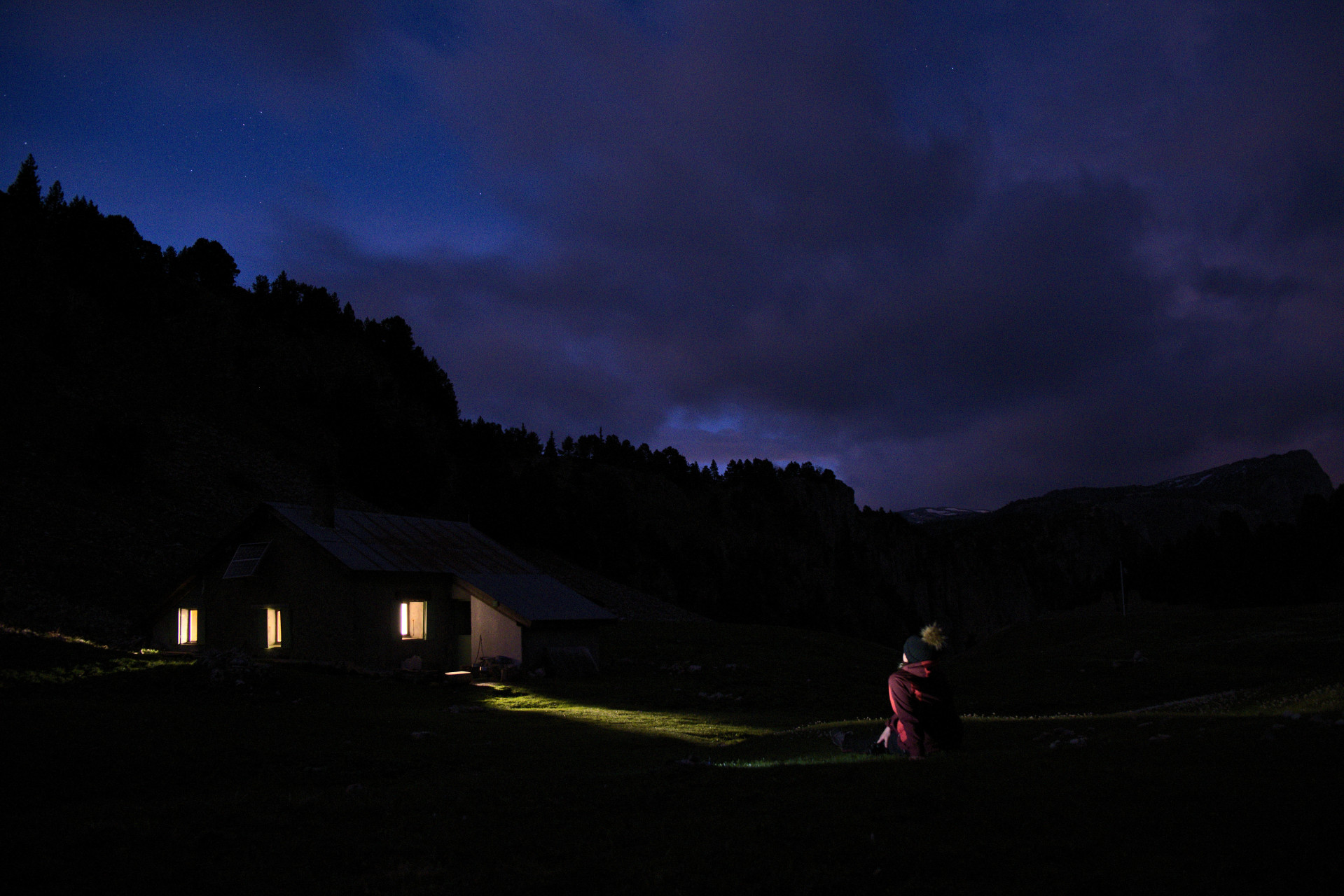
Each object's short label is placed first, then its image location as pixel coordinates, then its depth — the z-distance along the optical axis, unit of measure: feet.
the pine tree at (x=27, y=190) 305.73
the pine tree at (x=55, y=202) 314.96
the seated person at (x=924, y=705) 36.37
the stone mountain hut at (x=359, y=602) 111.45
